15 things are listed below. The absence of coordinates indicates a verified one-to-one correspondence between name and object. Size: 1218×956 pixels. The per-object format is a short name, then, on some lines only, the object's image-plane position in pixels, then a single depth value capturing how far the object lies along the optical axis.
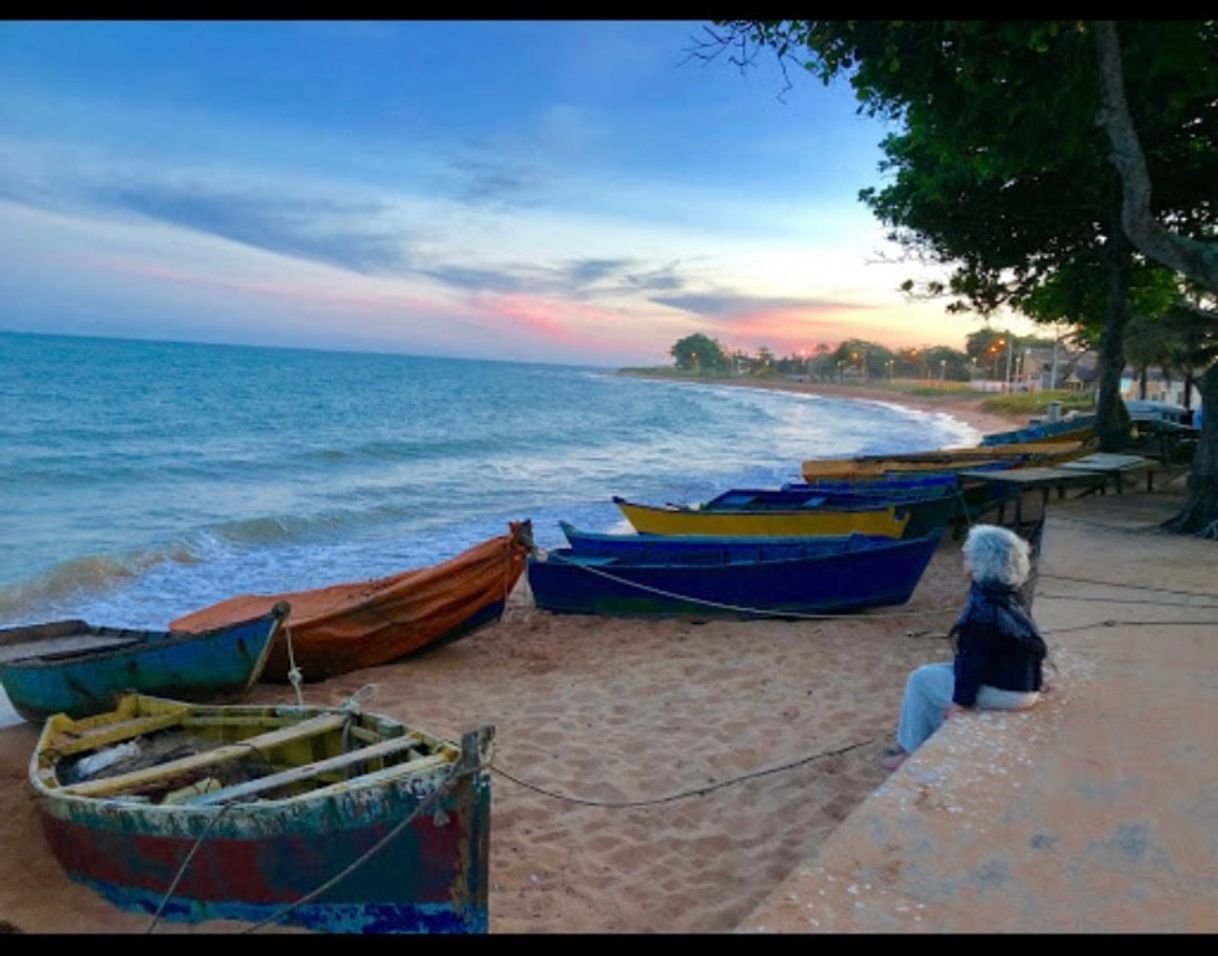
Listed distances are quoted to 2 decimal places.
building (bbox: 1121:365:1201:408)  40.72
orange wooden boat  7.45
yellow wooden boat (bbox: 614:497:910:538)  10.29
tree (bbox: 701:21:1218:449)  6.20
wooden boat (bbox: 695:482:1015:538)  11.07
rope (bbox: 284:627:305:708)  5.53
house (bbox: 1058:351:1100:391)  51.15
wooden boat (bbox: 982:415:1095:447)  17.58
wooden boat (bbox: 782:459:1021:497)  12.25
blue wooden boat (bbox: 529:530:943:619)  8.58
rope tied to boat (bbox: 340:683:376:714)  4.72
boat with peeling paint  3.48
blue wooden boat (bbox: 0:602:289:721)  6.16
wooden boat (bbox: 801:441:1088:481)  14.12
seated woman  4.07
